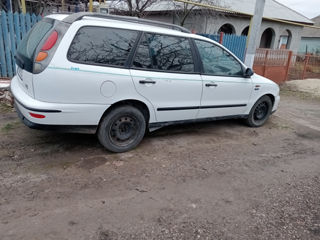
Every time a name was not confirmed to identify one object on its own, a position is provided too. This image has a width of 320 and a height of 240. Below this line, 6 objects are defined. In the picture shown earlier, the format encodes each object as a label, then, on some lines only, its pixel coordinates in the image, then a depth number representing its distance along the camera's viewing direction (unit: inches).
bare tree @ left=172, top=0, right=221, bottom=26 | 526.3
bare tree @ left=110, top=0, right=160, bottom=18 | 375.9
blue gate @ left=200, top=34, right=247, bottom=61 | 363.3
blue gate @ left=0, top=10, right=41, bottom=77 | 236.4
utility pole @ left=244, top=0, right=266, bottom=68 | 269.7
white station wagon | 120.3
